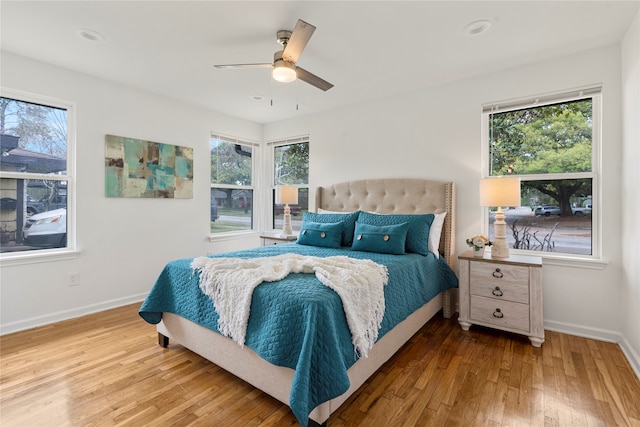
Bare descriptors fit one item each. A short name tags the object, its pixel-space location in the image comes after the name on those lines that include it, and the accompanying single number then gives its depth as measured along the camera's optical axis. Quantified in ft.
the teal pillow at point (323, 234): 10.72
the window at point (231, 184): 14.93
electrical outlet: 10.26
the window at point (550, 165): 8.97
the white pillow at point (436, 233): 10.09
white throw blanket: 5.80
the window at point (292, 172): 15.47
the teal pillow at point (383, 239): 9.28
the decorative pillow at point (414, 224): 9.64
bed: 4.92
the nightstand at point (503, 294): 8.18
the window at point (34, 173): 9.27
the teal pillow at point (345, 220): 11.04
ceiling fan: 6.53
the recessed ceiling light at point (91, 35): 7.79
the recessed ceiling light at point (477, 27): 7.33
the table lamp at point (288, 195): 14.32
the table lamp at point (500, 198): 8.73
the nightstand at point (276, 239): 13.61
